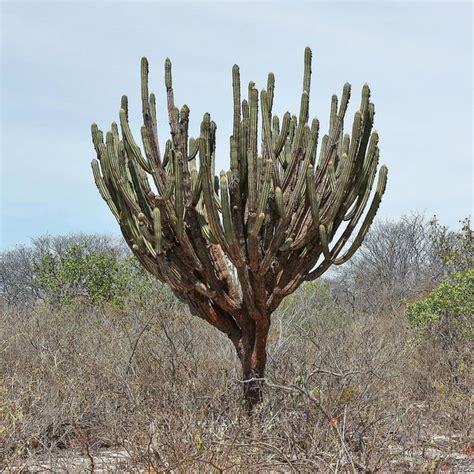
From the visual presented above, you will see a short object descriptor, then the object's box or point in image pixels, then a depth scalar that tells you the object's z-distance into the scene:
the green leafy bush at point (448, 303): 11.92
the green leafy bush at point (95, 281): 16.77
